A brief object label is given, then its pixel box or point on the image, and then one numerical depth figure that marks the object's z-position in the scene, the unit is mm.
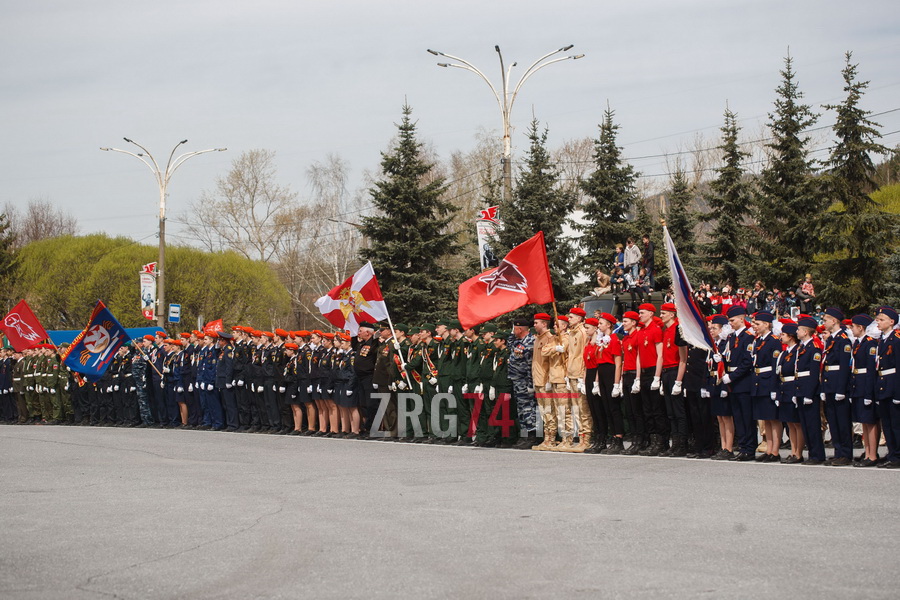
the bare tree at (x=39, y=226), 79312
